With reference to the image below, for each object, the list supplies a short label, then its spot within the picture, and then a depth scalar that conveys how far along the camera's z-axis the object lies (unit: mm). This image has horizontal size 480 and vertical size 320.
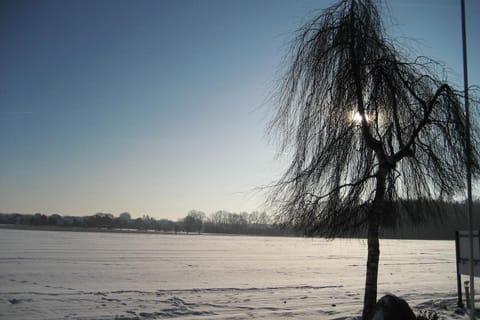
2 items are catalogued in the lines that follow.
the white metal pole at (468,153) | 8664
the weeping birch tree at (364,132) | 8805
